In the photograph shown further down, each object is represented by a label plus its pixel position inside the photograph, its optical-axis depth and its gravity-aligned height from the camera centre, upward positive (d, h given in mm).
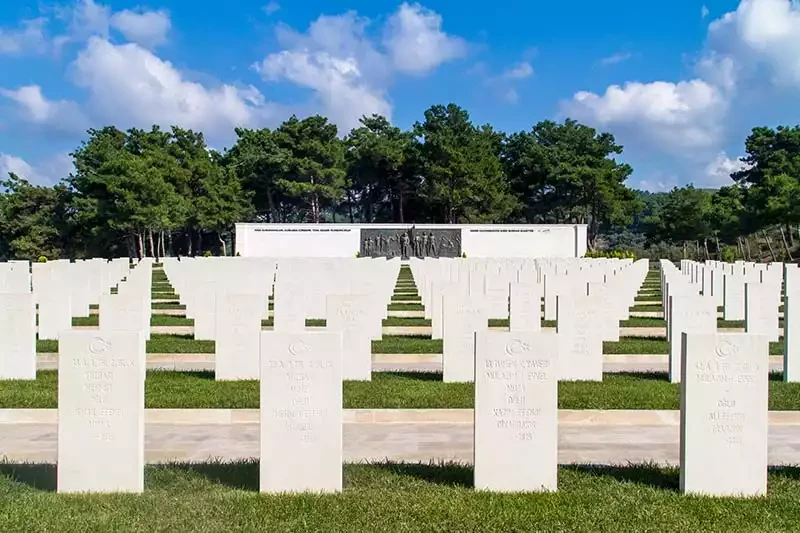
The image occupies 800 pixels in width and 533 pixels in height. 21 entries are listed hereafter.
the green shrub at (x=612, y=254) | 45906 +498
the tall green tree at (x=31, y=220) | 53969 +2466
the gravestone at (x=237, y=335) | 9586 -963
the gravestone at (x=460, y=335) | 9359 -905
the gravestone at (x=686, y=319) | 9766 -713
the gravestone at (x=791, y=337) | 9273 -871
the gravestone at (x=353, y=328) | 9688 -873
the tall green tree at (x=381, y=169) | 62156 +7422
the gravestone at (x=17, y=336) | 9500 -999
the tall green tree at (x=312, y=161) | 57312 +7284
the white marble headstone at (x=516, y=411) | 5414 -1053
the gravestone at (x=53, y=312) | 12977 -966
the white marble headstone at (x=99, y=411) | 5336 -1073
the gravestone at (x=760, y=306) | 12312 -669
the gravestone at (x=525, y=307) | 10727 -650
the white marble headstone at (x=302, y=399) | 5363 -976
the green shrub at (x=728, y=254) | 50012 +635
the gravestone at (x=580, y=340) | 9664 -969
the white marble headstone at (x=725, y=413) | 5320 -1029
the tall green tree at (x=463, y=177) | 57156 +6199
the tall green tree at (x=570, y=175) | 59750 +6789
